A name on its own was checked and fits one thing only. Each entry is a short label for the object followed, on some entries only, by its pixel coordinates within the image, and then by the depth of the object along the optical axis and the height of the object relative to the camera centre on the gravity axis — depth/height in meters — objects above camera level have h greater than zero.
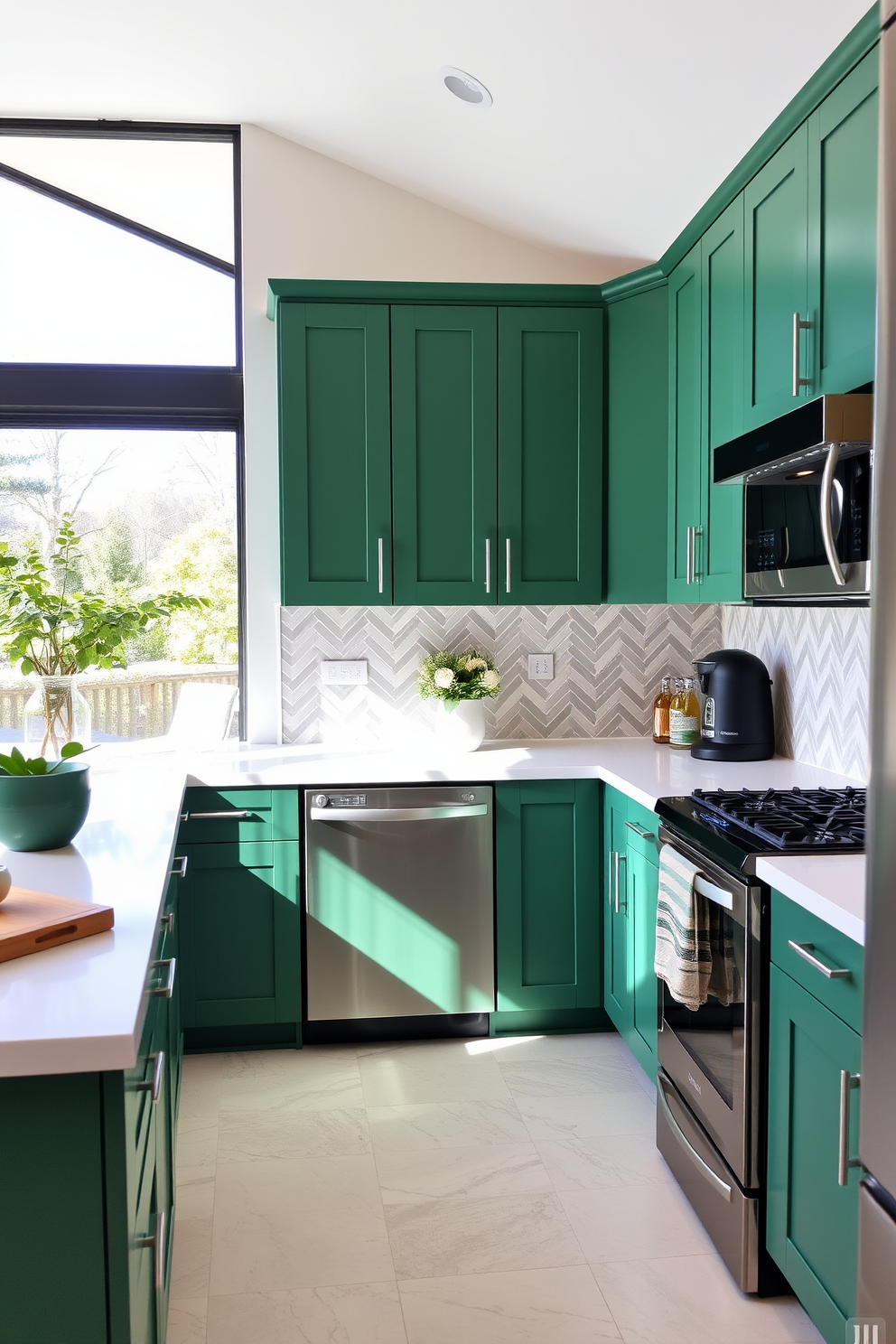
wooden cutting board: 1.46 -0.43
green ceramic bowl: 2.04 -0.36
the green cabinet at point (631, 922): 2.75 -0.84
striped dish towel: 2.19 -0.68
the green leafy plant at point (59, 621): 2.98 +0.01
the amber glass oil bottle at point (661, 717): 3.63 -0.32
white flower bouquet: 3.51 -0.18
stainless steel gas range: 1.99 -0.84
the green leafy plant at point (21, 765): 2.10 -0.28
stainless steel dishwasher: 3.17 -0.84
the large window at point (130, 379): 3.64 +0.86
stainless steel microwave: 1.97 +0.28
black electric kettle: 3.15 -0.25
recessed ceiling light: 2.87 +1.50
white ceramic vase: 3.50 -0.34
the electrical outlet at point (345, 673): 3.73 -0.17
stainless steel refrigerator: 1.02 -0.17
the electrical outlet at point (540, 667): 3.80 -0.15
